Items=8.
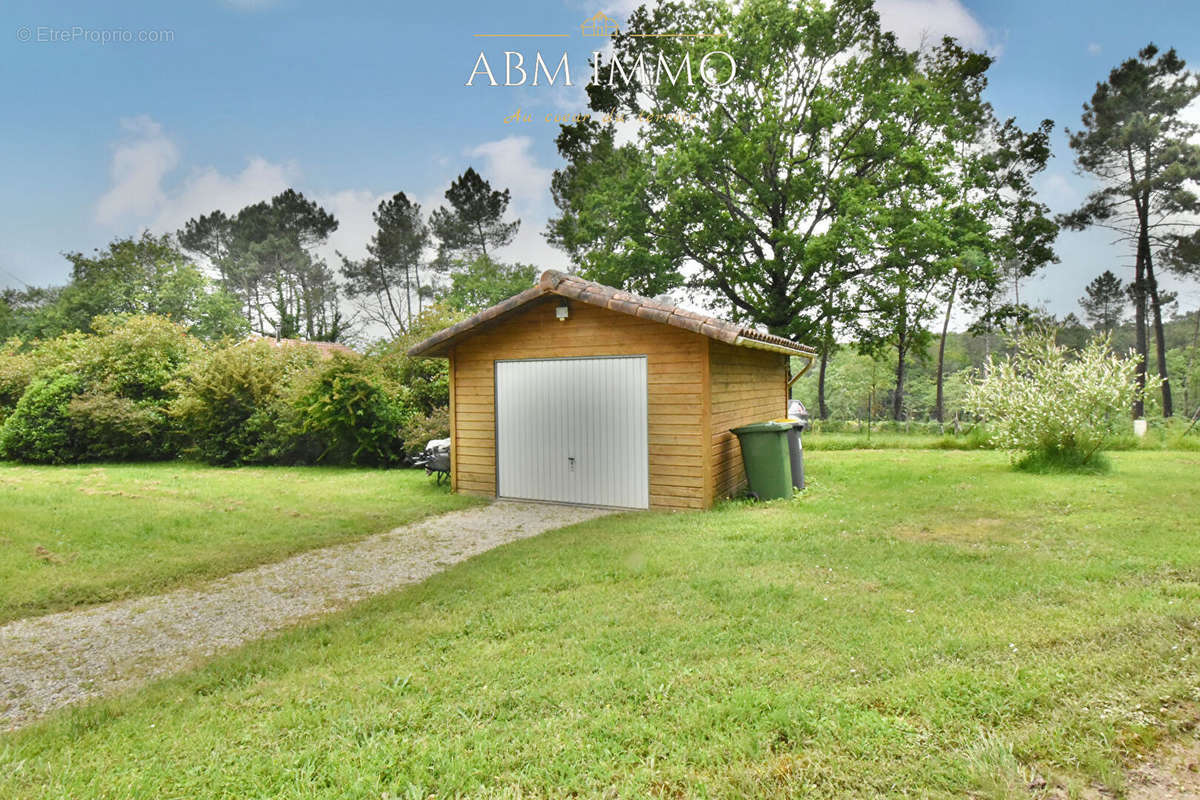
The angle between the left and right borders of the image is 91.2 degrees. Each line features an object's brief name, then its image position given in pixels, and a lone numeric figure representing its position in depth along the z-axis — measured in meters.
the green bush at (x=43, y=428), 13.56
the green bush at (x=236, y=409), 13.10
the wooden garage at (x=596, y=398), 7.44
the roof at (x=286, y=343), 12.62
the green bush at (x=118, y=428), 13.44
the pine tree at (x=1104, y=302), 30.22
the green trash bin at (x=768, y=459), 7.90
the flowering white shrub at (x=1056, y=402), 9.38
